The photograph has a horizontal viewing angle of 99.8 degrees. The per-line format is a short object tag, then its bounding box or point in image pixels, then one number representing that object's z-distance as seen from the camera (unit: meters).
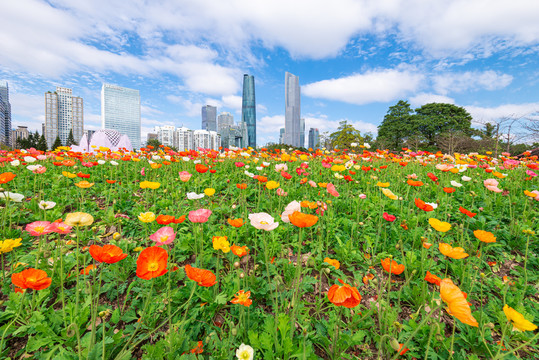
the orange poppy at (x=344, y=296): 0.86
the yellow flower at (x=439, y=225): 1.30
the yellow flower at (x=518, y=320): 0.85
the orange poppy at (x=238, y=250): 1.27
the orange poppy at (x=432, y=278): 1.22
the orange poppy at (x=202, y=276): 1.02
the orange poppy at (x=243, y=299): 1.06
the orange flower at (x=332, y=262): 1.41
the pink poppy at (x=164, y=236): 1.28
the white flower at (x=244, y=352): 0.93
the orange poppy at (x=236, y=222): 1.41
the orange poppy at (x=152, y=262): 0.98
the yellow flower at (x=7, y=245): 1.16
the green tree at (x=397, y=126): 27.34
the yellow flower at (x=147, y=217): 1.54
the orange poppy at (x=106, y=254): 0.98
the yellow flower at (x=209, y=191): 1.88
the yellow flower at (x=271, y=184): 1.94
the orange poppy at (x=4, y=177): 1.65
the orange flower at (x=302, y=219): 1.07
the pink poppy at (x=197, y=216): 1.41
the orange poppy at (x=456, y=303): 0.80
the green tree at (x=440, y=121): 26.72
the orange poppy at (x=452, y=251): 1.14
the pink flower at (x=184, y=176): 2.18
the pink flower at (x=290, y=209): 1.42
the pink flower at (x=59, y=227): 1.26
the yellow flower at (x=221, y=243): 1.29
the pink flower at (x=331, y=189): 1.87
